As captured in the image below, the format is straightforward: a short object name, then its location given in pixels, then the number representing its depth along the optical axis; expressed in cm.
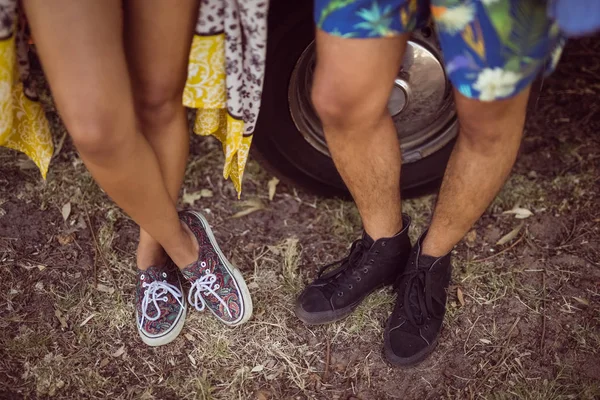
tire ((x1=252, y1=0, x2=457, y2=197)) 166
